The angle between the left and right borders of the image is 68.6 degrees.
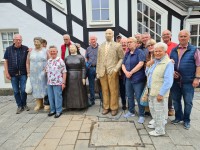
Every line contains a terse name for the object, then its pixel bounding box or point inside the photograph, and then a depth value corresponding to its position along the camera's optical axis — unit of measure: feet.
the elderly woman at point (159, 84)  7.84
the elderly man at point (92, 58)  12.48
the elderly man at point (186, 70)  8.48
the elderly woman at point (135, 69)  9.71
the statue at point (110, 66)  10.61
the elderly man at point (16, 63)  11.53
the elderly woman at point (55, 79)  10.92
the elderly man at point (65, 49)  12.38
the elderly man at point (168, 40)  9.81
